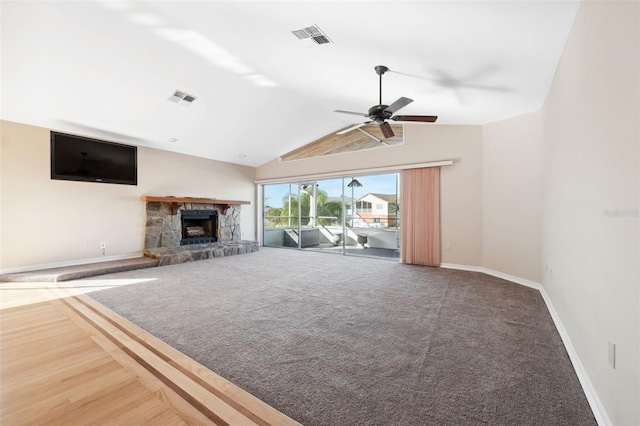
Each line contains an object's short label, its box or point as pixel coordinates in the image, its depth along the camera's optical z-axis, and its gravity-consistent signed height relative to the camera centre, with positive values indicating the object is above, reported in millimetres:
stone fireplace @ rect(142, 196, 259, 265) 6012 -471
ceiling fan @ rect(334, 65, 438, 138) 3336 +1356
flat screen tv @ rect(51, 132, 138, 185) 4922 +1080
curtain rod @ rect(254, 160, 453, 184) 5452 +1035
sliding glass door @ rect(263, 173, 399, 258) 6516 -67
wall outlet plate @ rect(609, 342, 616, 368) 1387 -766
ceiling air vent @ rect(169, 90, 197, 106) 4492 +2024
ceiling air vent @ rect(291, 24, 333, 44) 2833 +1988
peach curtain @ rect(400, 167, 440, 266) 5504 -79
